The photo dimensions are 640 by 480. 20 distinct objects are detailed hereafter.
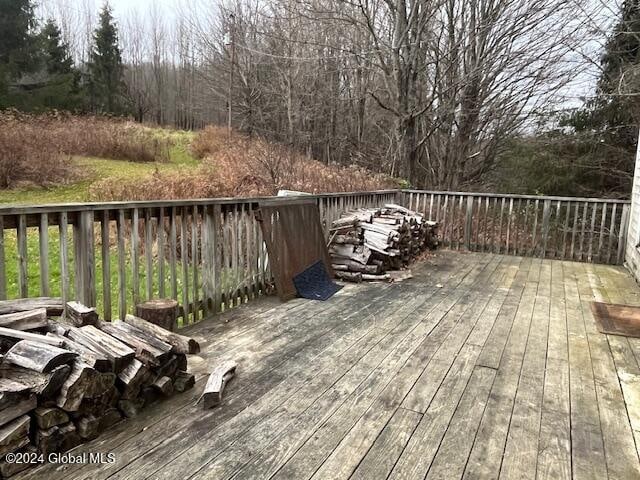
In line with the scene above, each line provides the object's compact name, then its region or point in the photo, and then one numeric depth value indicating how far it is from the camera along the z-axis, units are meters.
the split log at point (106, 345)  2.07
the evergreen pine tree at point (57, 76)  17.94
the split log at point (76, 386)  1.83
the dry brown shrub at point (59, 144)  9.83
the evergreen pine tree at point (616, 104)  8.76
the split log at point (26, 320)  2.03
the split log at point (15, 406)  1.69
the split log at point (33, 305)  2.13
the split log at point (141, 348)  2.26
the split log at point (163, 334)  2.54
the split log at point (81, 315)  2.38
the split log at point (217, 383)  2.28
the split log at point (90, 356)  1.96
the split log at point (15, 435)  1.68
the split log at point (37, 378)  1.76
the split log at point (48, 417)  1.79
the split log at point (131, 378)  2.10
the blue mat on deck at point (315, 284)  4.50
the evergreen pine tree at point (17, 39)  16.88
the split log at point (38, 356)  1.80
